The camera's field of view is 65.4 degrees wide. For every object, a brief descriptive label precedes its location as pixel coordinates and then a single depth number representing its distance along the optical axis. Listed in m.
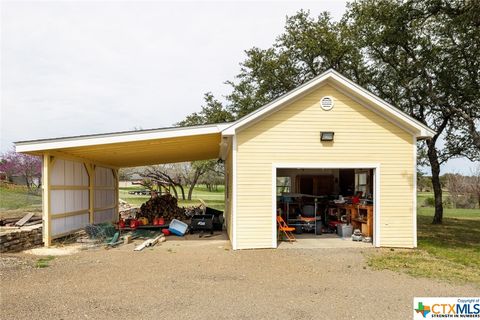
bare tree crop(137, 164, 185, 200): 22.59
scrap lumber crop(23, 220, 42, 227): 12.63
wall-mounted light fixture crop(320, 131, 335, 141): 10.56
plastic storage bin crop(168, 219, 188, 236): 12.92
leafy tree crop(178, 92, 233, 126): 24.09
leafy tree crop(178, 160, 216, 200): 32.53
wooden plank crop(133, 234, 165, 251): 10.20
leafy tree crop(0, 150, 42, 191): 30.14
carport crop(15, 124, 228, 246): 10.07
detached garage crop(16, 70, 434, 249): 10.22
